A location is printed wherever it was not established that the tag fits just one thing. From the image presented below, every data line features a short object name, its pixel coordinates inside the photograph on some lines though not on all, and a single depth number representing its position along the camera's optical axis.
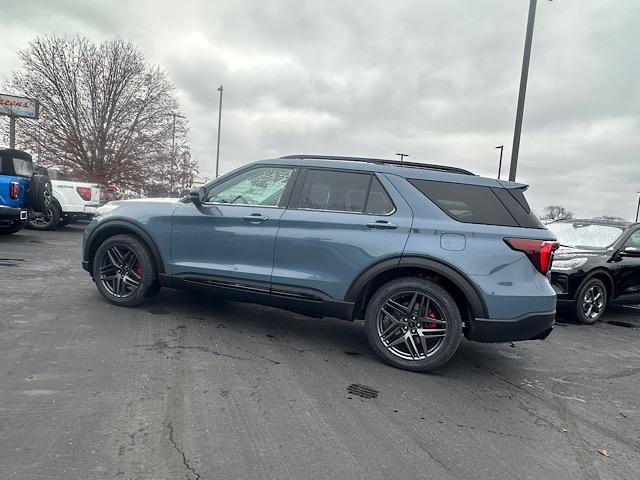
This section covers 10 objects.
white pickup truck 13.25
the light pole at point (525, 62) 10.01
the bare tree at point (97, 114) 21.80
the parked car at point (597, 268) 6.31
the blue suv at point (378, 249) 3.74
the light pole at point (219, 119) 28.88
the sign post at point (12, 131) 17.81
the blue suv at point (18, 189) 9.59
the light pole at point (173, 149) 23.85
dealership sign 18.05
